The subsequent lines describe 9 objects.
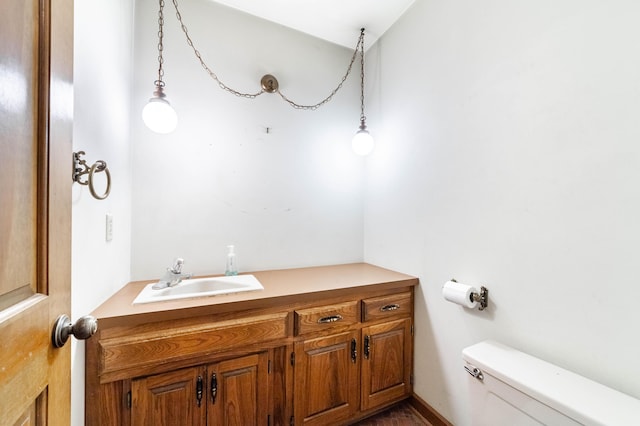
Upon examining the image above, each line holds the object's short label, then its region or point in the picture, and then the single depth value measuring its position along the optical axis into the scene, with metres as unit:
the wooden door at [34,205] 0.45
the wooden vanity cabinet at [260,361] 1.05
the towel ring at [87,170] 0.84
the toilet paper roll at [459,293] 1.28
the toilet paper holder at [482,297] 1.28
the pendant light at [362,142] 1.86
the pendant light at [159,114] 1.29
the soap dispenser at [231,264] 1.71
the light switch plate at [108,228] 1.23
